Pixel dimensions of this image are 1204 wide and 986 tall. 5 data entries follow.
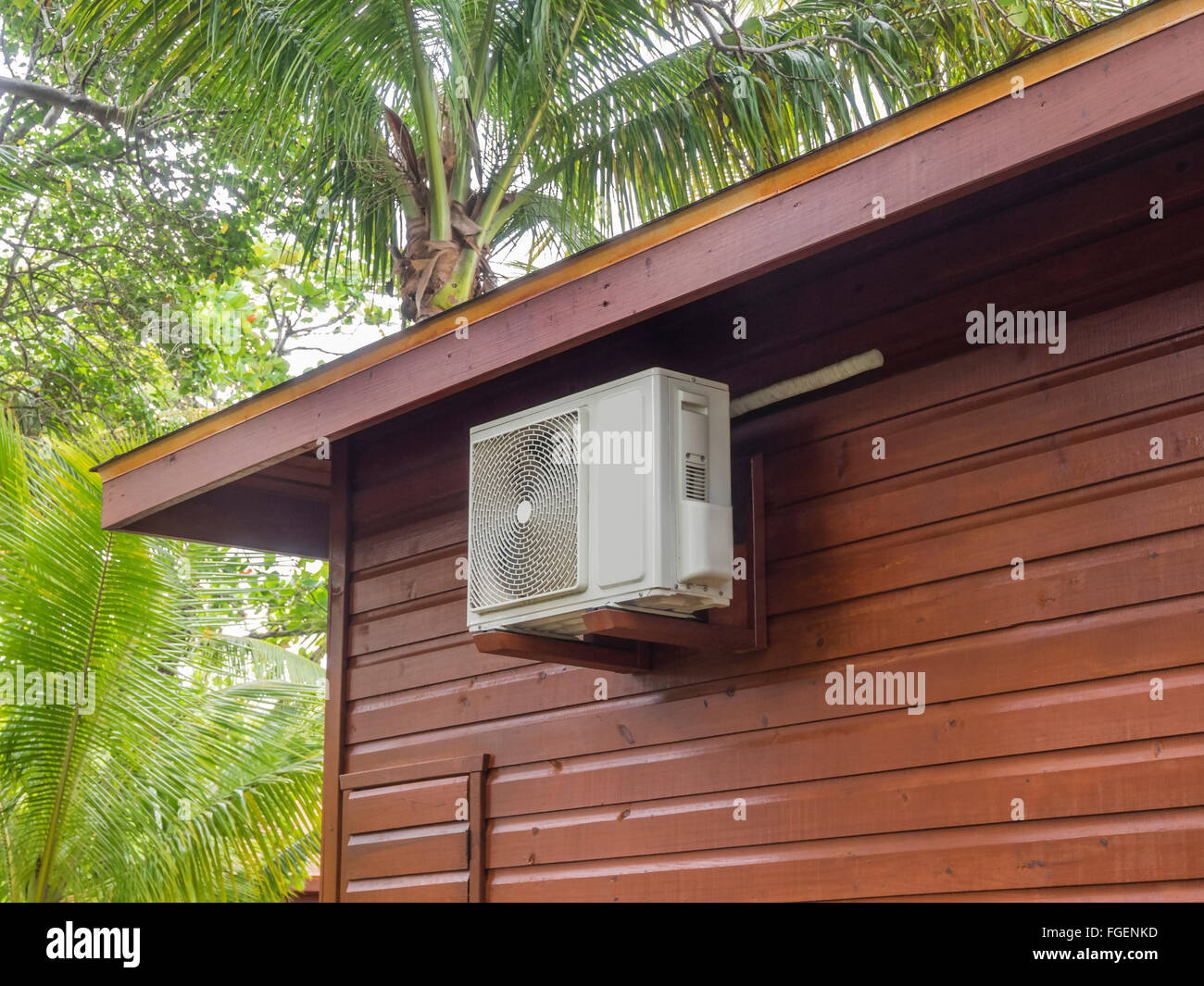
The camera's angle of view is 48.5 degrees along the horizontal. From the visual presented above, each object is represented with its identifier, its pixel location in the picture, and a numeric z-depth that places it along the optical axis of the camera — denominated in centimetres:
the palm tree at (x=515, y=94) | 702
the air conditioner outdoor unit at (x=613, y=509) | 338
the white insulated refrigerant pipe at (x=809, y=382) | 351
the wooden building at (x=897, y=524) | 285
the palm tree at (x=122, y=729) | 679
